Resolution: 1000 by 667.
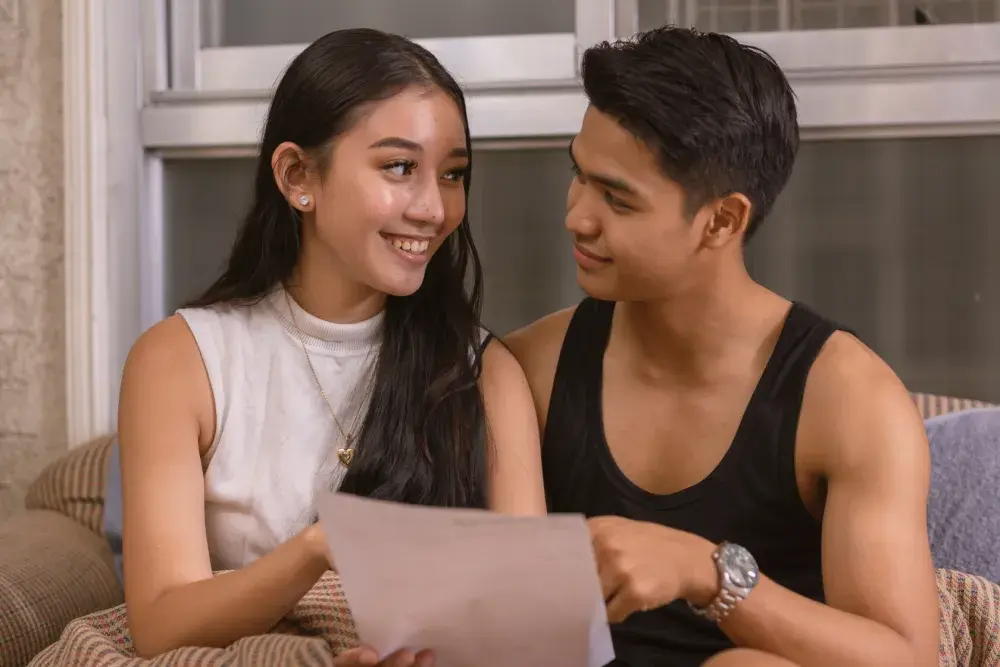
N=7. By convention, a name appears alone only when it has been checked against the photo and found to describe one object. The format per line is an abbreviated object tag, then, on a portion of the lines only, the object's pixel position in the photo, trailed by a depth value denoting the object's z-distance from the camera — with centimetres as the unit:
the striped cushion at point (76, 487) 242
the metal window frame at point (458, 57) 258
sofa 209
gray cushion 225
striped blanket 191
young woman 209
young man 196
